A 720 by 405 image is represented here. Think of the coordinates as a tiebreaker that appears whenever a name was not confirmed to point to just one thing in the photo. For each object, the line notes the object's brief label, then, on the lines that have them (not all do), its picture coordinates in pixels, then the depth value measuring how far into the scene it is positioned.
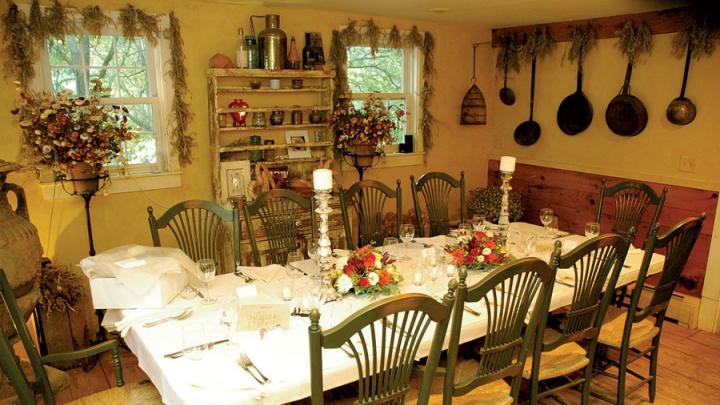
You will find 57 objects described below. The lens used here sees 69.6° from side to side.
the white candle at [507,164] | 3.03
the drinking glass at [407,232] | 2.67
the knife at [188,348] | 1.74
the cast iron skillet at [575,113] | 4.37
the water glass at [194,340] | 1.76
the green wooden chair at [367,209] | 3.16
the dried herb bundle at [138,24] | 3.26
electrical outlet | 3.75
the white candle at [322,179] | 2.21
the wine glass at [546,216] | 3.11
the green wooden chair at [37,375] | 1.67
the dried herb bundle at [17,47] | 2.93
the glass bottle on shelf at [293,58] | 3.79
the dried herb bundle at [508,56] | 4.84
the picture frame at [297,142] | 4.02
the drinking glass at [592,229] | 2.93
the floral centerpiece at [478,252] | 2.54
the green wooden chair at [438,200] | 3.55
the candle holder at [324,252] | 2.17
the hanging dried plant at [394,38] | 4.40
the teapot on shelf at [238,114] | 3.67
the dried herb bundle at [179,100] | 3.45
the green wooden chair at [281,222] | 2.95
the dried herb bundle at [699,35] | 3.49
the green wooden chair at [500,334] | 1.71
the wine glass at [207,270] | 2.13
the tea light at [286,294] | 2.18
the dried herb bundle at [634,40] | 3.88
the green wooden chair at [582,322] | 2.12
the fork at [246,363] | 1.66
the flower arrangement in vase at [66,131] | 2.78
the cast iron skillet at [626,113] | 4.00
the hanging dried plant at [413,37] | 4.51
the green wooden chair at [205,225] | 2.68
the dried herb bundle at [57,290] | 2.97
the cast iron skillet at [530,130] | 4.76
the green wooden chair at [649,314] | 2.36
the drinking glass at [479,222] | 2.96
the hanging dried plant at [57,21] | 3.04
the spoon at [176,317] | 1.96
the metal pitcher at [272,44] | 3.64
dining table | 1.60
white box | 2.04
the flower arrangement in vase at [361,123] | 3.98
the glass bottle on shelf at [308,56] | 3.89
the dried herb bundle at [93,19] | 3.13
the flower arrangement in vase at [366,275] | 2.16
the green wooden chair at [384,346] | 1.38
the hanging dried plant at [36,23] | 2.99
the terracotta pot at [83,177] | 2.91
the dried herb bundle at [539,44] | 4.55
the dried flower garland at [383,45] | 4.13
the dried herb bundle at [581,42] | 4.25
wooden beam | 3.72
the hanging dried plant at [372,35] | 4.26
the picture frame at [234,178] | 3.71
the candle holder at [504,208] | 3.02
